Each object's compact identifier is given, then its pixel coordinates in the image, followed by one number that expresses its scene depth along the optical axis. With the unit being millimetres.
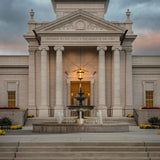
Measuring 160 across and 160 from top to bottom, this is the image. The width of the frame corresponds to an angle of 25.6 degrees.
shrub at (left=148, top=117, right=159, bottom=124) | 35312
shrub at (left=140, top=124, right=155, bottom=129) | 31119
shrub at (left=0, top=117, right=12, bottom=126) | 35062
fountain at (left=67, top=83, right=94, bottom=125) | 28031
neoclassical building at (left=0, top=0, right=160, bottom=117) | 40781
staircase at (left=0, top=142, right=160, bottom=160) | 15133
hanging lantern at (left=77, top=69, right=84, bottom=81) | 41294
